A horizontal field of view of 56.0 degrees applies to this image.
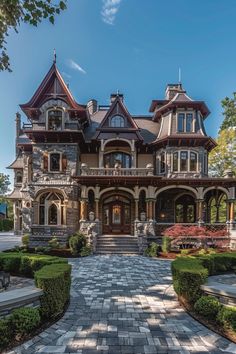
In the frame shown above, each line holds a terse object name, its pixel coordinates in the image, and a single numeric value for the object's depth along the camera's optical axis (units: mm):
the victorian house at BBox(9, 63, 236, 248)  17266
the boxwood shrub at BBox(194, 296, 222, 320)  5691
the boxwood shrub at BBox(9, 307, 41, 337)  4906
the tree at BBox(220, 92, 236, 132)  16172
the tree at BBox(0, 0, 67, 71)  5508
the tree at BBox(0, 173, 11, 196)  45438
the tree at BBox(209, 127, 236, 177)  23688
